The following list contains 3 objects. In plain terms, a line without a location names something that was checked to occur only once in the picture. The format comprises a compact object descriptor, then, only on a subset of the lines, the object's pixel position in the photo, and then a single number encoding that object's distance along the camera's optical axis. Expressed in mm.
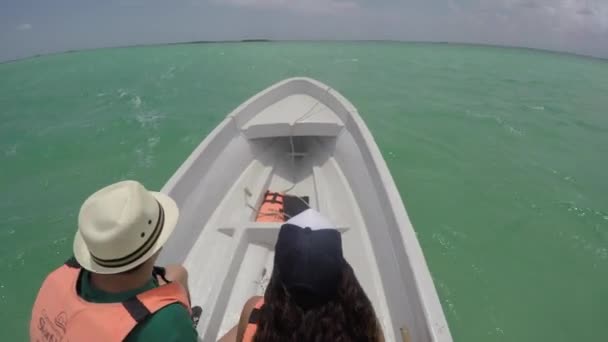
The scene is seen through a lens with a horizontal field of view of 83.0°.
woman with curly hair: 1143
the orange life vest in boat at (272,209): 3786
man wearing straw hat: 1265
